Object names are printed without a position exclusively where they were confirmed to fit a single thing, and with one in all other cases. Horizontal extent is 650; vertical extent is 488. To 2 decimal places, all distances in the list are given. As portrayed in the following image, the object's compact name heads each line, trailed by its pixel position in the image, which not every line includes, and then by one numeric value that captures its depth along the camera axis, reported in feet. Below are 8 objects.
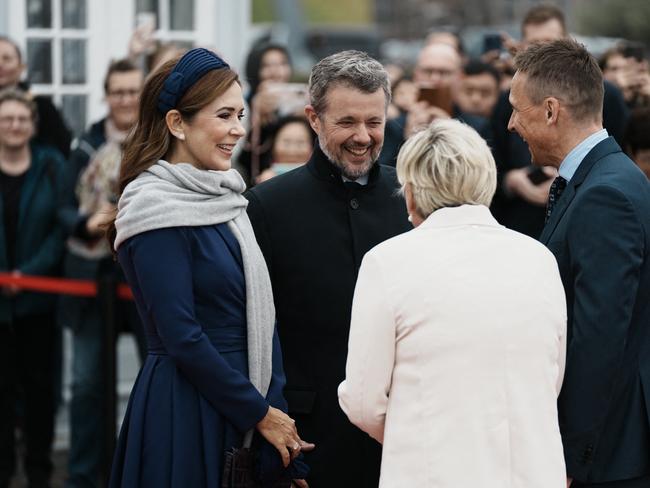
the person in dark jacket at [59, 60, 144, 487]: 45.16
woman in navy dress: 25.76
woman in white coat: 22.50
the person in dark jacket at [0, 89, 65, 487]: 46.42
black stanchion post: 44.11
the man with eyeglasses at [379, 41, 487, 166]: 43.70
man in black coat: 29.17
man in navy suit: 25.26
